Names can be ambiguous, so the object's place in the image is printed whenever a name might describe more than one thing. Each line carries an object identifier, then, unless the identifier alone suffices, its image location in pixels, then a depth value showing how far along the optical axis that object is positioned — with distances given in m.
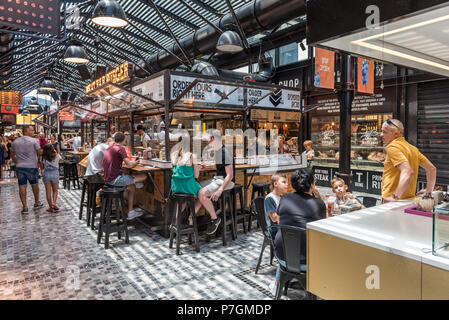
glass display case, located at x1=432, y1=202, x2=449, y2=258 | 1.65
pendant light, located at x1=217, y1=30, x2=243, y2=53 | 6.33
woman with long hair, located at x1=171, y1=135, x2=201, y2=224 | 4.43
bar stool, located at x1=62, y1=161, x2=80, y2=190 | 9.22
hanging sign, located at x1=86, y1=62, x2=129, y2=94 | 7.79
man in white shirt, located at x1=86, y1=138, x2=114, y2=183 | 5.96
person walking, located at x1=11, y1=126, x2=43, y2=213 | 6.23
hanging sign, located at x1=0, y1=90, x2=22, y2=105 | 15.80
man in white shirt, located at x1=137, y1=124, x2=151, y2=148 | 8.70
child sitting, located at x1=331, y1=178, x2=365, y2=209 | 3.10
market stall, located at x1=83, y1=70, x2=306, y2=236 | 5.52
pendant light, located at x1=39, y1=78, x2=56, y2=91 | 15.45
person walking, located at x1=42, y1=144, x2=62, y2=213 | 6.51
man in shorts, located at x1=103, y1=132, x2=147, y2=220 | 5.12
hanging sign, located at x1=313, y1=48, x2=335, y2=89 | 5.79
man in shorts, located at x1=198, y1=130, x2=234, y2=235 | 4.68
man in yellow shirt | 2.96
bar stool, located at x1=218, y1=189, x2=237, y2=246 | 4.71
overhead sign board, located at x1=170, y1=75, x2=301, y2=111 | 5.96
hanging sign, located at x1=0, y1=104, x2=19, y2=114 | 19.19
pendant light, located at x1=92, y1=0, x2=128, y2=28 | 5.38
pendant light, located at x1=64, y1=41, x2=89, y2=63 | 7.86
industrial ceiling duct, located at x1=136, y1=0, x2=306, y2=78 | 5.86
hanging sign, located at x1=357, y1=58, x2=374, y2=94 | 6.21
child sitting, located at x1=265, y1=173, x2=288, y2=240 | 3.24
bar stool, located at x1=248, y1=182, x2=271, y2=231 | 5.33
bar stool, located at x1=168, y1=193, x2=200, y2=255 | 4.29
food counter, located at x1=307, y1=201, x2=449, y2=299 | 1.68
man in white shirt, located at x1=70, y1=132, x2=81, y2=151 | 12.65
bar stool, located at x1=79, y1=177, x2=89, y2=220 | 6.08
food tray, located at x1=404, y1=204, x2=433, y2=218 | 2.40
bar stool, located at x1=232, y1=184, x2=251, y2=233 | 5.02
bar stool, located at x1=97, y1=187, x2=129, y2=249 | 4.55
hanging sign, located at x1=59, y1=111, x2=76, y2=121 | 14.82
